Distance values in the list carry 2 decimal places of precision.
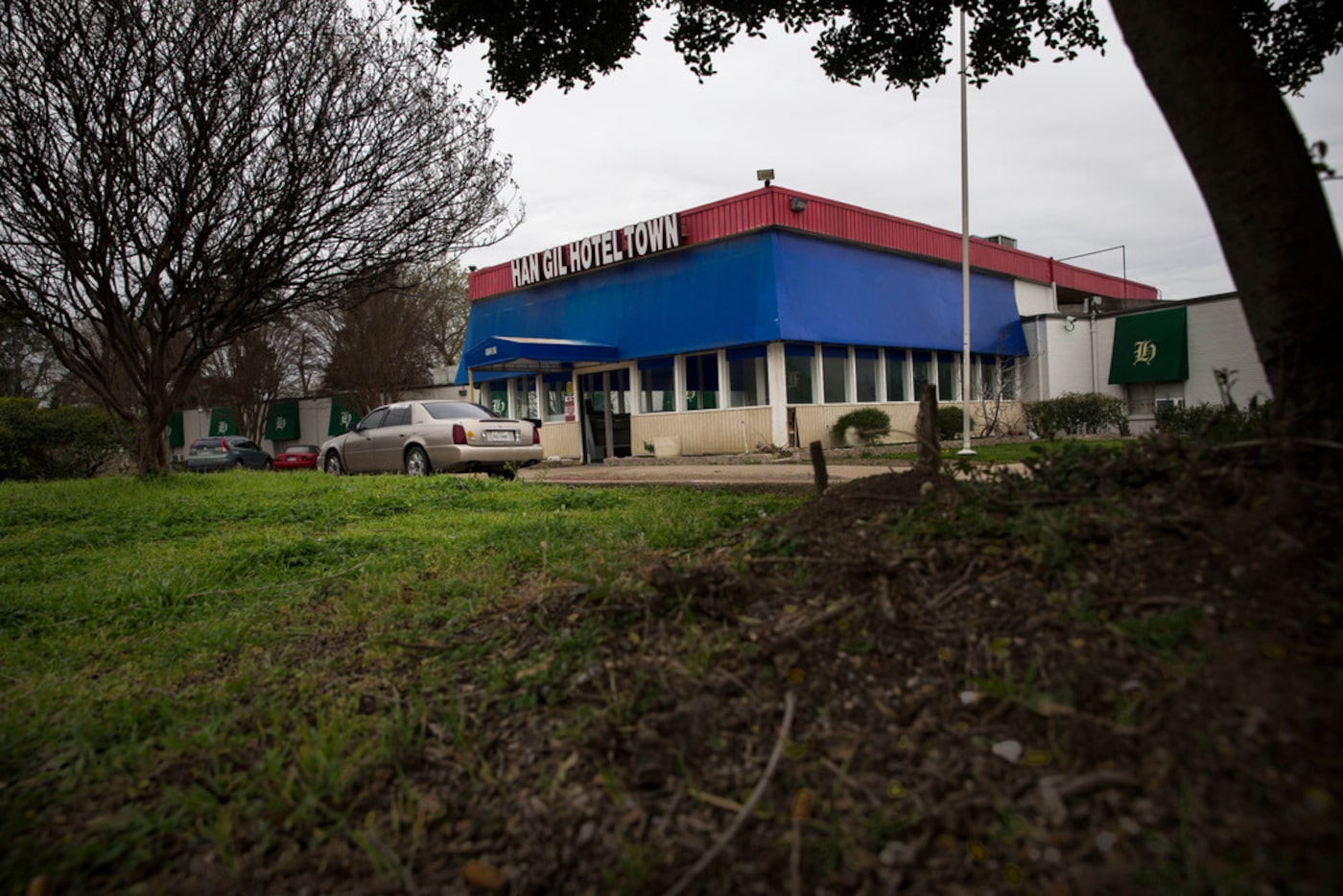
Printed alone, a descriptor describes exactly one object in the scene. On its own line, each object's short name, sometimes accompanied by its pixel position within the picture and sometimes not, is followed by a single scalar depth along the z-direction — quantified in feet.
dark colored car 91.25
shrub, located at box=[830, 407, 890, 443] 57.88
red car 92.84
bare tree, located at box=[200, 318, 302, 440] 106.52
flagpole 44.21
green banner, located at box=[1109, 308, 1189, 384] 72.28
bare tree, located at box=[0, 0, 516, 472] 32.48
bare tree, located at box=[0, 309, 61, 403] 127.44
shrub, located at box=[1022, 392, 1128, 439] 62.28
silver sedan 46.37
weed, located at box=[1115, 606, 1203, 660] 6.84
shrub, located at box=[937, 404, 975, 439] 62.39
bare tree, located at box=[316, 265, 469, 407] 96.99
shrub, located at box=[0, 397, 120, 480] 56.34
